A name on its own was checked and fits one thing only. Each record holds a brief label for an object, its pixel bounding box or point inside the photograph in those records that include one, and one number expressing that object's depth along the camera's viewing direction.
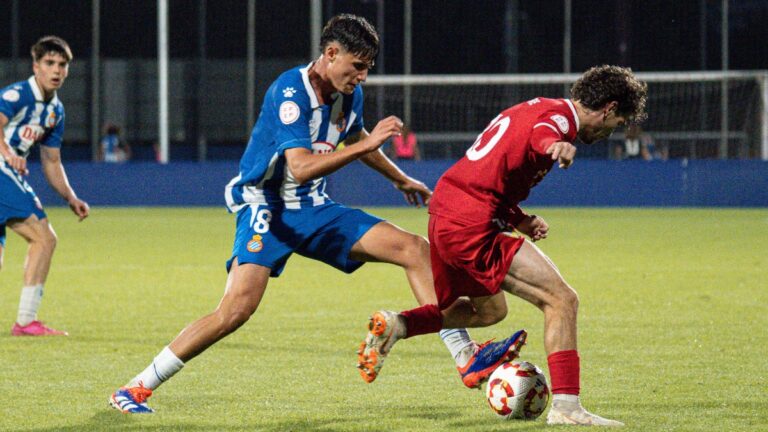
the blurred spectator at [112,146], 63.91
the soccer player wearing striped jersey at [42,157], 18.91
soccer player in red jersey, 11.68
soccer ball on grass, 12.15
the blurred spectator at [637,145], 57.72
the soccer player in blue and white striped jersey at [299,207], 12.77
